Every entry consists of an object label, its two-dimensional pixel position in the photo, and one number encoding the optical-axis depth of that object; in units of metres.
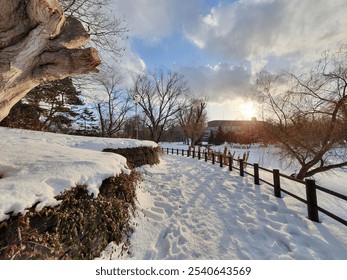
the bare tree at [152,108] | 29.31
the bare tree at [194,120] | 36.70
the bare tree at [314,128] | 8.80
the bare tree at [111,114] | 31.00
